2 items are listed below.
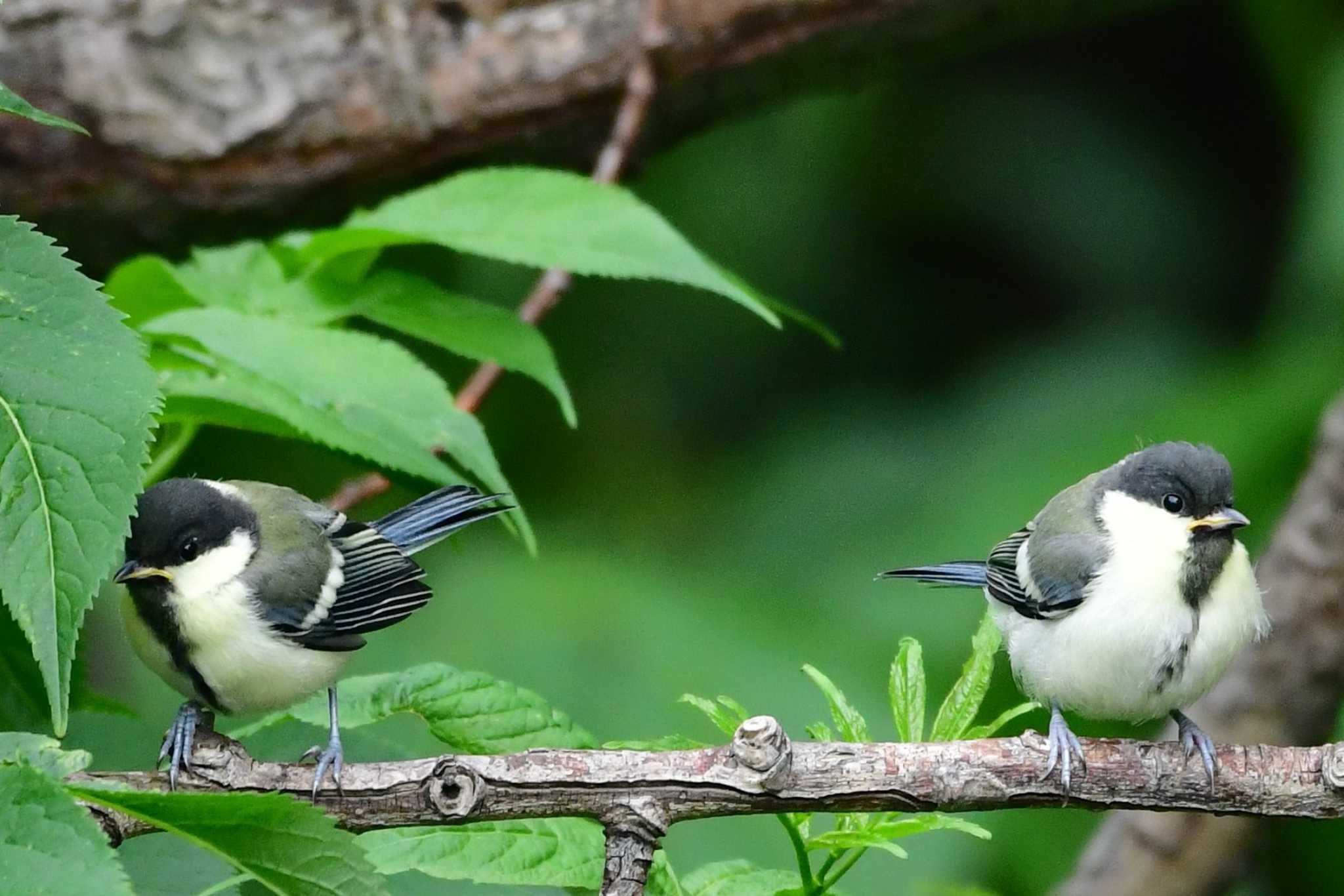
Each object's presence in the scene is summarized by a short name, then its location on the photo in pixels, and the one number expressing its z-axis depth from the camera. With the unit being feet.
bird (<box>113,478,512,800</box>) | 15.65
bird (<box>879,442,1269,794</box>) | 16.10
